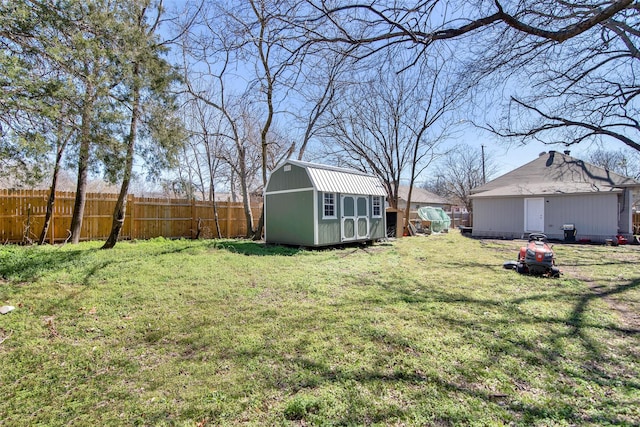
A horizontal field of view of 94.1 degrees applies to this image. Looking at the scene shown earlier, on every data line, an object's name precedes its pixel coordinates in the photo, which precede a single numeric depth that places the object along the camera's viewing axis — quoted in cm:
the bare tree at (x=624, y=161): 1285
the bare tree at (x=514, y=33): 321
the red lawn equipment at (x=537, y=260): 626
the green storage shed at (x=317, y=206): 987
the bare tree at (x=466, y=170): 2847
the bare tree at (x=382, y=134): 1644
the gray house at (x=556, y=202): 1303
